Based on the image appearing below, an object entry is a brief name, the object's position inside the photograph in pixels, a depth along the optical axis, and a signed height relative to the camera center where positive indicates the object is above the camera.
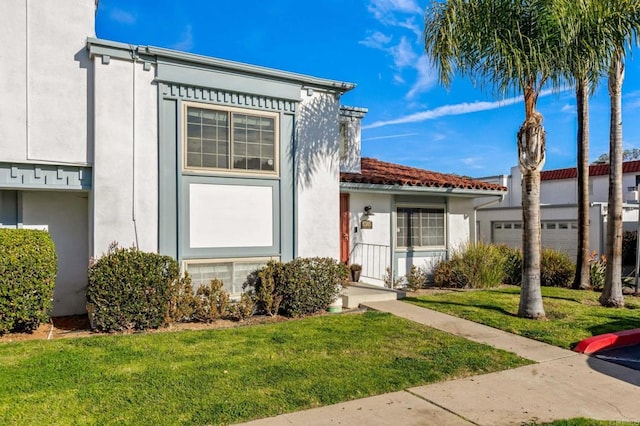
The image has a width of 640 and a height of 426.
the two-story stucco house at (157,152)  8.17 +1.32
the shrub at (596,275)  13.08 -1.63
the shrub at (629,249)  17.55 -1.18
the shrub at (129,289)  7.65 -1.20
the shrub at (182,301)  8.29 -1.49
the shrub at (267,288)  9.07 -1.37
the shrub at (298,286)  9.12 -1.36
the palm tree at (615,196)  10.54 +0.54
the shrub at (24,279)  7.15 -0.95
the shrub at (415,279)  12.49 -1.66
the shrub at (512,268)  14.08 -1.52
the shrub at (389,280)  12.59 -1.70
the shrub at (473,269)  12.84 -1.44
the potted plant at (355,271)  12.15 -1.38
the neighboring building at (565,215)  16.17 +0.15
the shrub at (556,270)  13.49 -1.53
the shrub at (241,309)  8.78 -1.73
